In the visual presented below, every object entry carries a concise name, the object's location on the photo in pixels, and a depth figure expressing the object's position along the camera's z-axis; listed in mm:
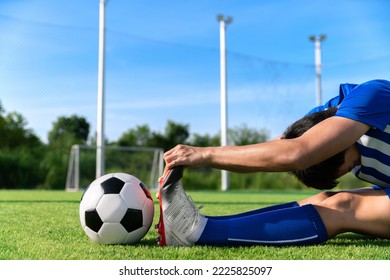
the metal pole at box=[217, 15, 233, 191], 14828
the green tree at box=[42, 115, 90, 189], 14586
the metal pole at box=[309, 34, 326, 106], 16688
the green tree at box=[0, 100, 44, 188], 14609
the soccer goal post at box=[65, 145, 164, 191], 13812
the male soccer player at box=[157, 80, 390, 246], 2018
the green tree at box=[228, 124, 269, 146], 18641
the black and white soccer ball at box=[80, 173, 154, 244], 2385
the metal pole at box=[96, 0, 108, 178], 12102
